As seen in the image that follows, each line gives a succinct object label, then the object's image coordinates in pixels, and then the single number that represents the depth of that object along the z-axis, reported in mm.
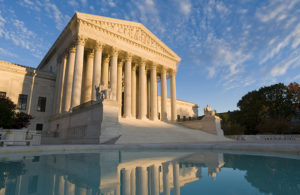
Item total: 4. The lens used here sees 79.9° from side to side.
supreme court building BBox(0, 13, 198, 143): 21641
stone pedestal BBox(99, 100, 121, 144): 17109
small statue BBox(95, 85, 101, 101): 18933
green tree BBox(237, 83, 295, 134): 43188
